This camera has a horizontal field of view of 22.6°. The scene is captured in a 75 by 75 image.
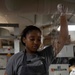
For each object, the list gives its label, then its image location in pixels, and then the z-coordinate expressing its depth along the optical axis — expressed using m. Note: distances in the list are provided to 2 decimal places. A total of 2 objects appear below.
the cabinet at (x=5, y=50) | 2.64
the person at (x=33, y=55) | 1.24
